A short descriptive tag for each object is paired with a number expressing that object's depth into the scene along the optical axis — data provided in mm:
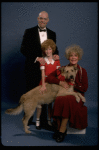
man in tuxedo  3836
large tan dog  3487
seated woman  3293
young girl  3605
